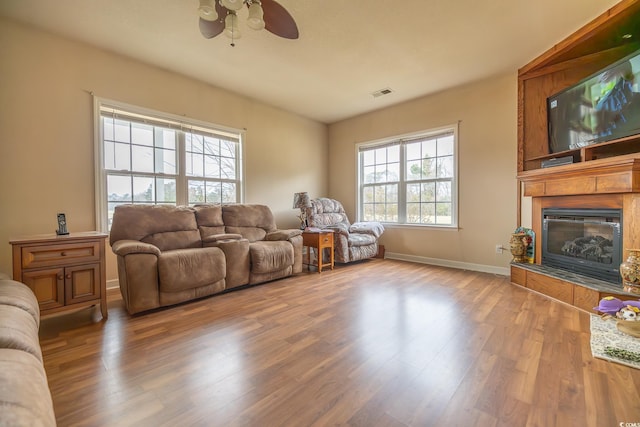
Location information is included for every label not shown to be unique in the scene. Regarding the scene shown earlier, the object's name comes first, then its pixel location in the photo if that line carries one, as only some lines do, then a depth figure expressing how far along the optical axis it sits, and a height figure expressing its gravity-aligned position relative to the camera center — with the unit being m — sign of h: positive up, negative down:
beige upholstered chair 4.14 -0.33
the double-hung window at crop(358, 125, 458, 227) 4.18 +0.52
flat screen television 2.29 +0.96
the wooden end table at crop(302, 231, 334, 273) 3.87 -0.47
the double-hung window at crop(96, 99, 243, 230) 3.05 +0.65
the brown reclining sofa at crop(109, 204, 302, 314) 2.38 -0.42
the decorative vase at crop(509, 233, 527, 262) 3.21 -0.45
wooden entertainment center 2.27 +0.50
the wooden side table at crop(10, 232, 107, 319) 1.97 -0.45
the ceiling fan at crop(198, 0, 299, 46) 1.75 +1.40
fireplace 2.41 -0.32
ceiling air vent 4.03 +1.78
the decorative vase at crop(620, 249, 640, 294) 2.15 -0.51
